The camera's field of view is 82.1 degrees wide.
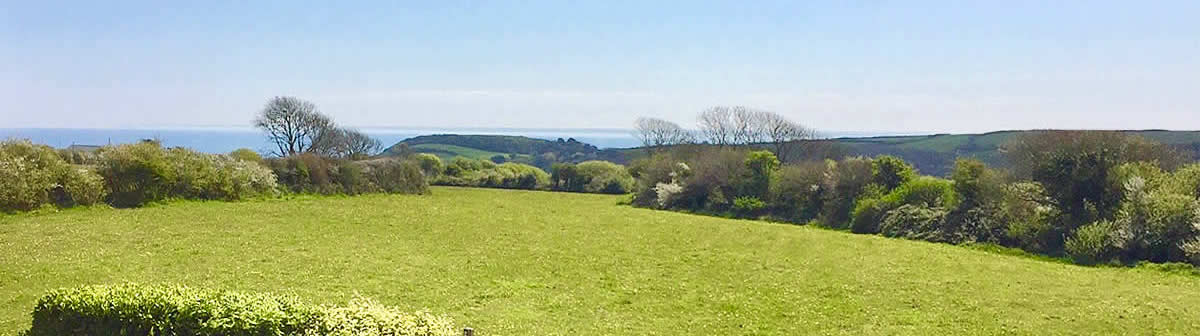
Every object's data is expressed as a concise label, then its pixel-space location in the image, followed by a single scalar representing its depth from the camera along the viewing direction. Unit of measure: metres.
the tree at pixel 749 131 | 57.38
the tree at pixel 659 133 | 69.62
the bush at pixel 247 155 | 35.56
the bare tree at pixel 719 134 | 59.62
